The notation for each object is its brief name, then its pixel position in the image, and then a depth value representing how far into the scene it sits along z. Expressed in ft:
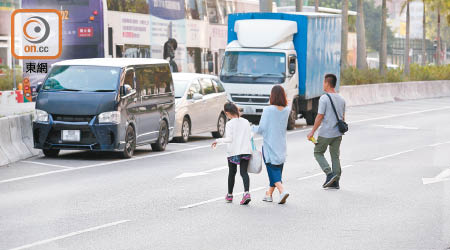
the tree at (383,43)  183.21
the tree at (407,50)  210.18
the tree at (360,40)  174.60
